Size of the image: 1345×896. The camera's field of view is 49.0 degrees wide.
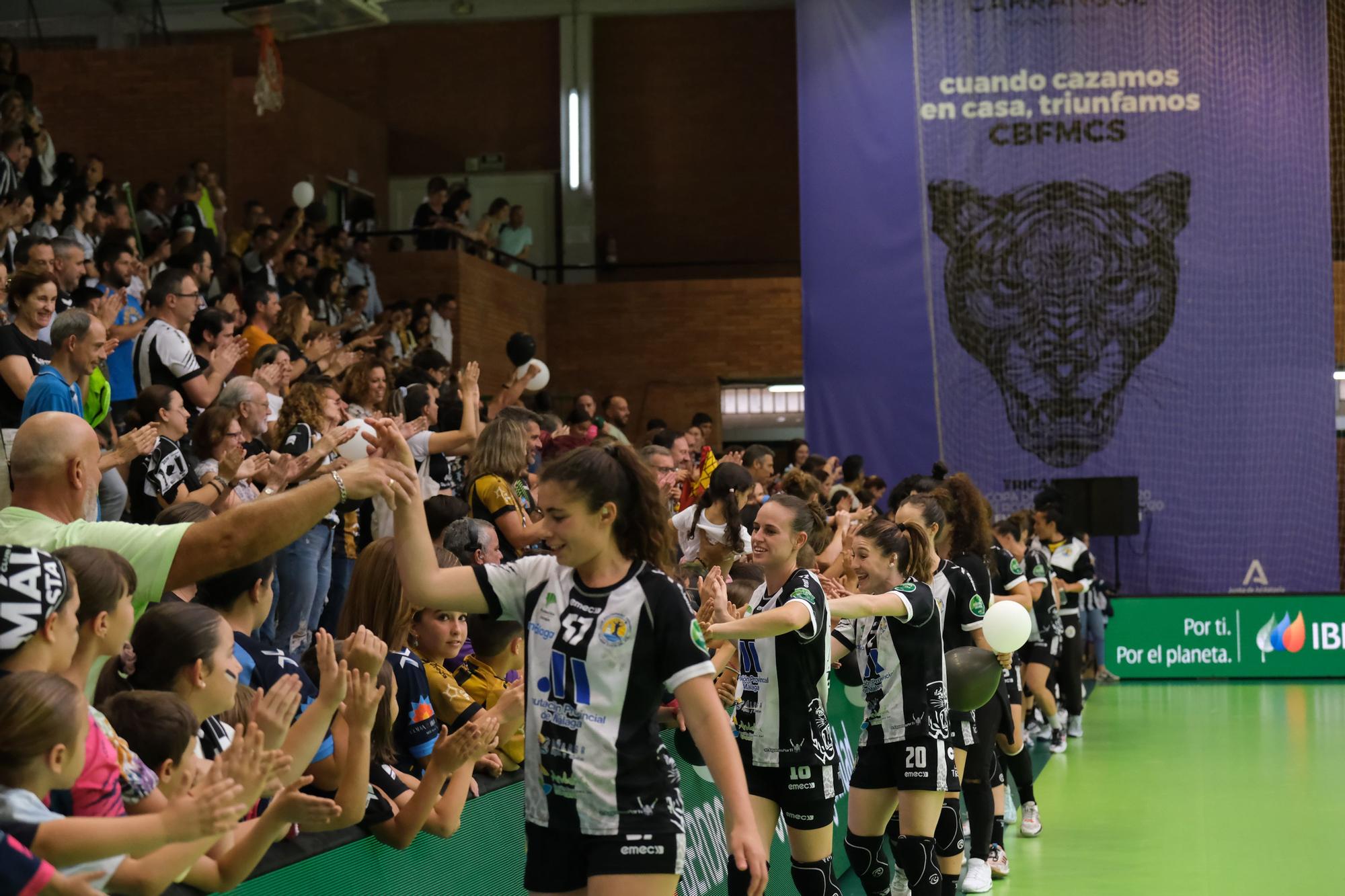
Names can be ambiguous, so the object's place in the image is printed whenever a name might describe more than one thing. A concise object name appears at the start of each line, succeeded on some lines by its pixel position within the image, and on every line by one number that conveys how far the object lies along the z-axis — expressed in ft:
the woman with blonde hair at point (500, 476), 23.84
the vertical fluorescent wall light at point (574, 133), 76.43
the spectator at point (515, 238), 68.13
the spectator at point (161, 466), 21.17
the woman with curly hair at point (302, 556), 23.67
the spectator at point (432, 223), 62.08
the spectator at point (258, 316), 32.48
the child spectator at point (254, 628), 11.71
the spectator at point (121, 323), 26.66
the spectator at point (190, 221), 39.58
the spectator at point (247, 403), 22.33
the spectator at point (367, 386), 28.71
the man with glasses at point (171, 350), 26.08
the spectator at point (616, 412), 43.42
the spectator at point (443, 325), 55.42
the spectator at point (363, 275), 53.47
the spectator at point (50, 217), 35.09
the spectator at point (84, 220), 37.27
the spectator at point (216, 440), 21.97
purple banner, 58.29
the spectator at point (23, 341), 21.15
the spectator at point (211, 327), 28.35
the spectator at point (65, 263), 27.73
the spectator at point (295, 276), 45.78
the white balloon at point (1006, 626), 23.52
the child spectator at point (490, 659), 15.76
